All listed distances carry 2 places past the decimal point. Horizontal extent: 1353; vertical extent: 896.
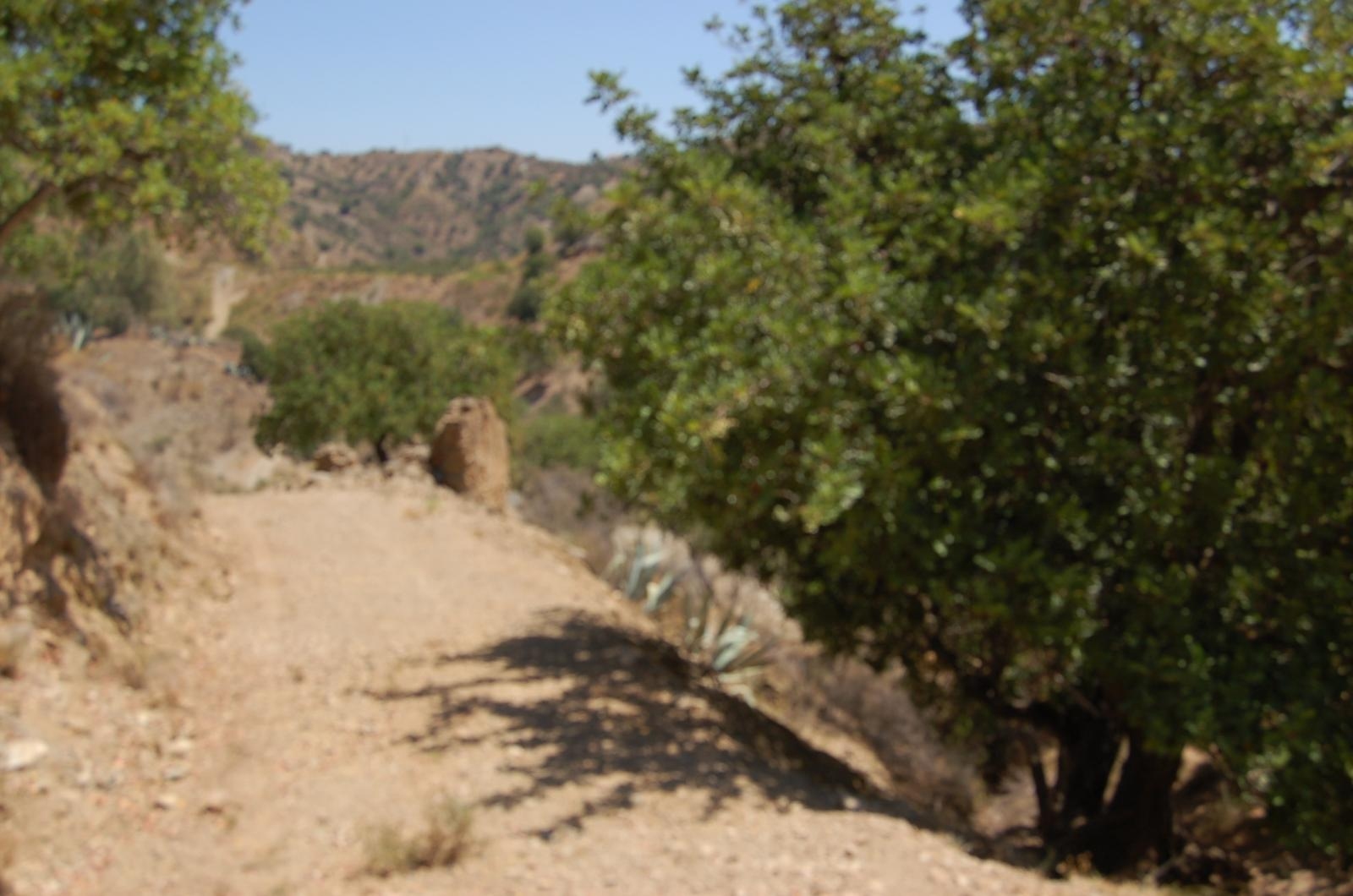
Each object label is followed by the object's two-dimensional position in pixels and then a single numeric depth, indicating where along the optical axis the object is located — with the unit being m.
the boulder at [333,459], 16.98
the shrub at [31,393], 7.02
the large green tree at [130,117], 5.80
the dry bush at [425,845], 4.92
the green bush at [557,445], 28.70
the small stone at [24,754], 5.13
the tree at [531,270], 54.44
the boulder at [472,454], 15.96
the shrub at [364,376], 19.83
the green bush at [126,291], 40.91
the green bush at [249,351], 40.74
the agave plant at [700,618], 9.88
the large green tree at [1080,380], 5.82
